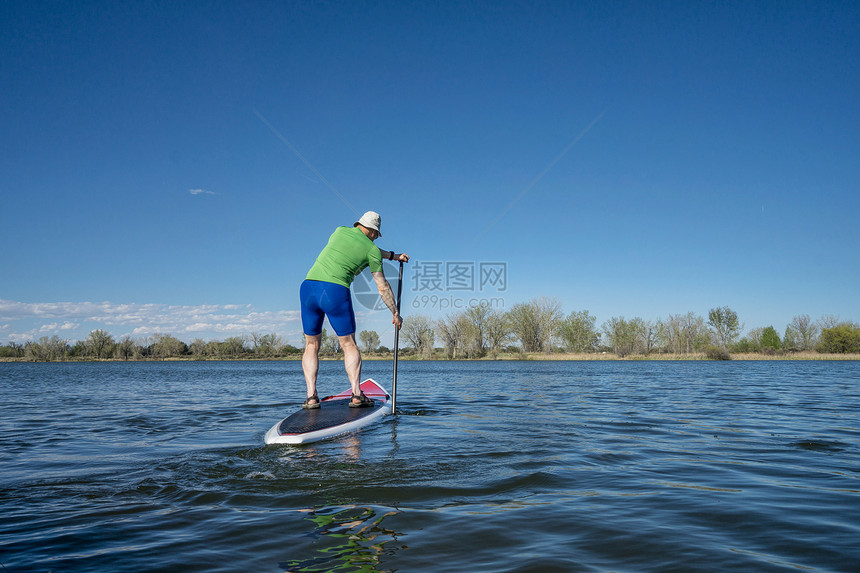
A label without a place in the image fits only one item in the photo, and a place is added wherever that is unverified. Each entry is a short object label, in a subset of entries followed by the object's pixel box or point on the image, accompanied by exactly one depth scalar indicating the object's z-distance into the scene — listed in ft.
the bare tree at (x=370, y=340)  297.88
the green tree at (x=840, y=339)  234.99
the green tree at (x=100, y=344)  302.04
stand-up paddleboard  18.01
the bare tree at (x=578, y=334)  282.56
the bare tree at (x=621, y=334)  281.29
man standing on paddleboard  21.88
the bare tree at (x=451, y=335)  250.57
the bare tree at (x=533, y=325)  243.40
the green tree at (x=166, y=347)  309.63
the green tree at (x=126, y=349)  296.51
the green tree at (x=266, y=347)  313.53
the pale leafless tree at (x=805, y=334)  276.10
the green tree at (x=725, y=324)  265.95
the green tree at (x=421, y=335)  255.50
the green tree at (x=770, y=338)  290.76
